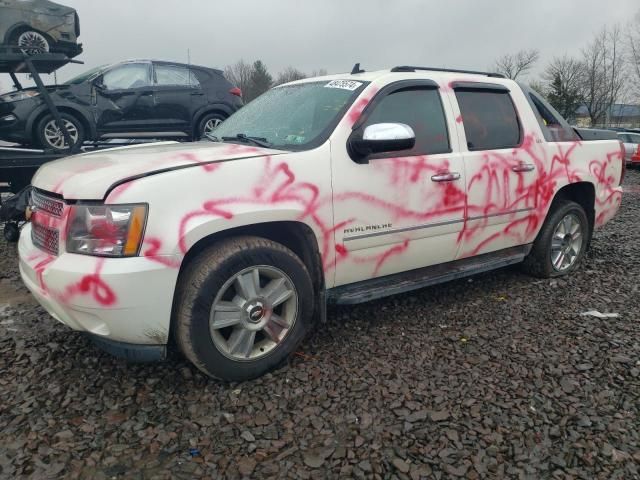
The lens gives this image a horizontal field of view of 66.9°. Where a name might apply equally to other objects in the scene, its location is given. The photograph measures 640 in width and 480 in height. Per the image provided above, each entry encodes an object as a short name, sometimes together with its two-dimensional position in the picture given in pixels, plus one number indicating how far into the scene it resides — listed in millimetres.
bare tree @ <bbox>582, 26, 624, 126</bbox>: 42156
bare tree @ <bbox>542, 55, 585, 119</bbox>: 42812
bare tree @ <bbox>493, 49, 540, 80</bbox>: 53094
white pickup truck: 2342
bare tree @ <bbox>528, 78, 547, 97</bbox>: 45656
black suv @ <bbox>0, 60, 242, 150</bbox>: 6461
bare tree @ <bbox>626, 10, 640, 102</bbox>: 38156
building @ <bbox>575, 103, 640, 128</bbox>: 45250
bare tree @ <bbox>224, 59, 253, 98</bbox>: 56212
